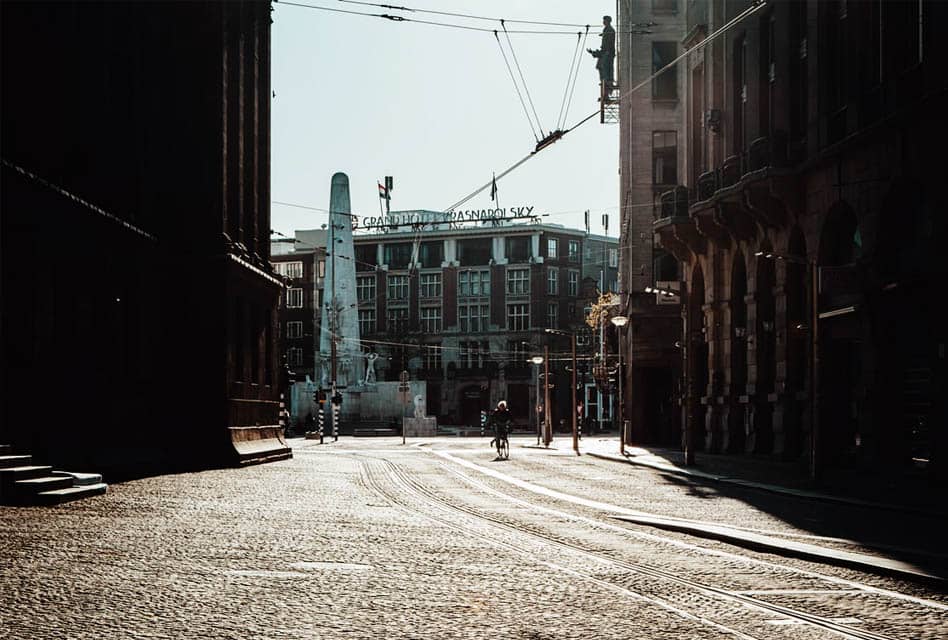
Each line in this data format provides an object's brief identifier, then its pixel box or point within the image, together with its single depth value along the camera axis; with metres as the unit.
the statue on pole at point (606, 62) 58.59
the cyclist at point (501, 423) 40.31
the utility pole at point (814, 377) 25.08
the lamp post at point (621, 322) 41.69
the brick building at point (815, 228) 26.09
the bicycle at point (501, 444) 39.78
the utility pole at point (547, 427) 55.09
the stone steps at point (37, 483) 16.11
